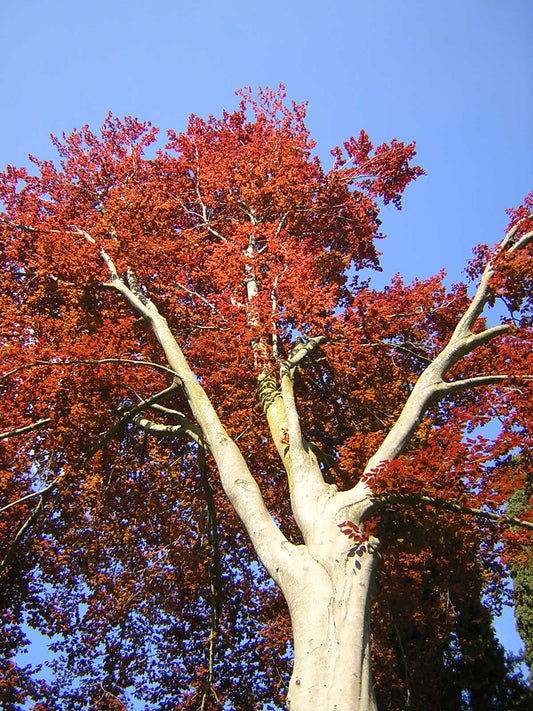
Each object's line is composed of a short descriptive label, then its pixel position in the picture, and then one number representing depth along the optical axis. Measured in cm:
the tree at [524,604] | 1756
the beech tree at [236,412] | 516
